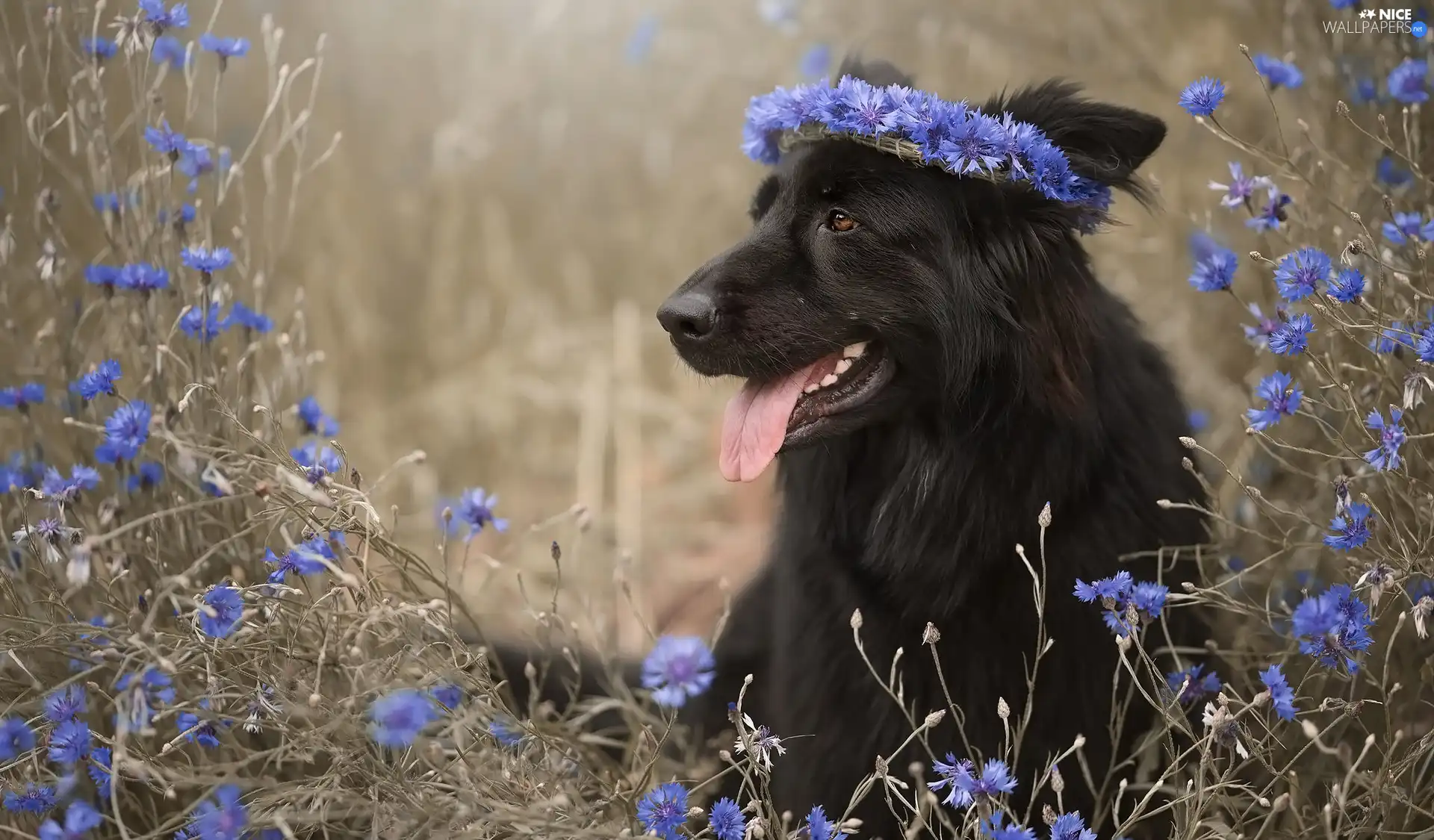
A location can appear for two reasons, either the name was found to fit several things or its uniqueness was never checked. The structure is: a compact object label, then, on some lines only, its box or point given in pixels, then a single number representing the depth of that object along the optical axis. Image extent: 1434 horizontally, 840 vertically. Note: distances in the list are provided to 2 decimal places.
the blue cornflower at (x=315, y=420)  1.91
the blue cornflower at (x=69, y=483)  1.74
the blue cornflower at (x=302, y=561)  1.71
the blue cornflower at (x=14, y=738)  1.73
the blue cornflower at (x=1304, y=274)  1.77
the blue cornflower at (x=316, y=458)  1.80
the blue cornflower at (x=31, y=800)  1.73
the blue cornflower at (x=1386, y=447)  1.73
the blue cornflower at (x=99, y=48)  1.90
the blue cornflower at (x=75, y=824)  1.64
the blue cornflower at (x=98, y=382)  1.77
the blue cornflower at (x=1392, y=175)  2.04
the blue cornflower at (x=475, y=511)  1.85
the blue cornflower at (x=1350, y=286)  1.75
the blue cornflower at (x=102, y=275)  1.86
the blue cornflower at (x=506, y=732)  1.76
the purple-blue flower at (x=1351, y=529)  1.74
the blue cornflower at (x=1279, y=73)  1.90
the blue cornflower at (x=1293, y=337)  1.77
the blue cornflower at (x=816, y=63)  2.50
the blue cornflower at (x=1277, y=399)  1.78
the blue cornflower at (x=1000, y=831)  1.64
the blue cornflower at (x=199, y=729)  1.72
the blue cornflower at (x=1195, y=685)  1.83
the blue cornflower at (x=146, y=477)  1.91
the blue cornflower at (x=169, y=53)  1.97
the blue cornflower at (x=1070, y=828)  1.66
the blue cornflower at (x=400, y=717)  1.60
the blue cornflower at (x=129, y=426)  1.71
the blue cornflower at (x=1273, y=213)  1.87
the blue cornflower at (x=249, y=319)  1.91
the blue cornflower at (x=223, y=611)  1.69
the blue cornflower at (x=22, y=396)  1.86
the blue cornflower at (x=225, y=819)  1.61
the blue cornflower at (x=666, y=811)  1.71
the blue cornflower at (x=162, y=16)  1.83
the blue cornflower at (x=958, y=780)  1.66
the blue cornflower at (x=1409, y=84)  1.86
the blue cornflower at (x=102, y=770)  1.75
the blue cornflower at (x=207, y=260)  1.84
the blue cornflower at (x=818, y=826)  1.68
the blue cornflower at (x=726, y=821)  1.70
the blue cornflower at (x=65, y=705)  1.72
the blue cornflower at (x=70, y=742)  1.71
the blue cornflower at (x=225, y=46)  1.88
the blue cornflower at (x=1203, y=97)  1.80
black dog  1.90
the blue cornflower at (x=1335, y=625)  1.73
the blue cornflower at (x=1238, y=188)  1.85
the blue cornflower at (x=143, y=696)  1.59
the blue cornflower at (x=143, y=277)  1.84
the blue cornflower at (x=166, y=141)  1.86
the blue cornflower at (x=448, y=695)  1.80
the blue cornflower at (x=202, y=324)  1.87
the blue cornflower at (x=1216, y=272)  1.82
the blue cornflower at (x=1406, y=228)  1.84
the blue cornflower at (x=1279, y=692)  1.70
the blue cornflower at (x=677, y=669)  1.83
